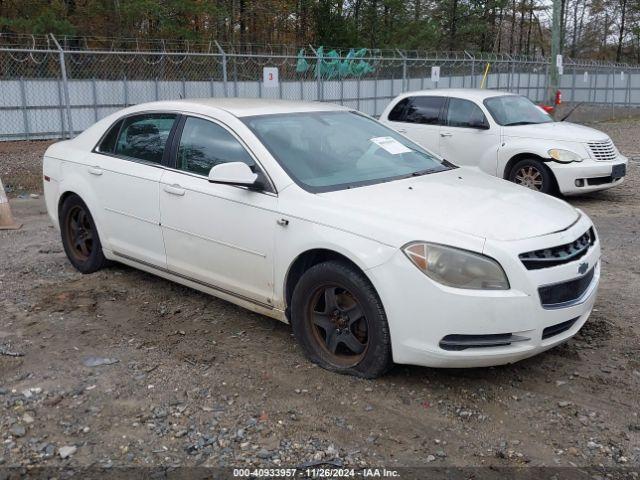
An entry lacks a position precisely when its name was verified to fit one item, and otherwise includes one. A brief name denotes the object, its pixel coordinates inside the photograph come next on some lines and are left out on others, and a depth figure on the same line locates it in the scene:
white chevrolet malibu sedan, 3.61
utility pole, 19.36
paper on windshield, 5.03
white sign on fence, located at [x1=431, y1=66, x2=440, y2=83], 19.97
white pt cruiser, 9.44
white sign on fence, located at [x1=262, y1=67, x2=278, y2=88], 15.85
